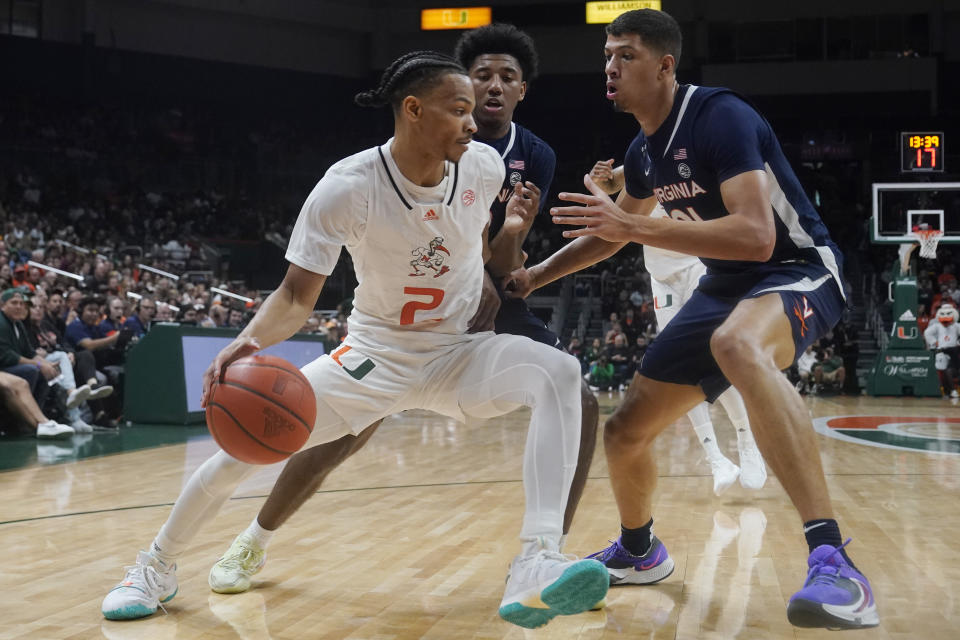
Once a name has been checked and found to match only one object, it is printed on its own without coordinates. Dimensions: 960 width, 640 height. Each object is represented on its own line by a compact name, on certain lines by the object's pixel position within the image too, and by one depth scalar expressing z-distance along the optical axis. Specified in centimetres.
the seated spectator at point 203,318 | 1322
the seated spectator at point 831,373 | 1709
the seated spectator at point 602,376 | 1814
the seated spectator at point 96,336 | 1045
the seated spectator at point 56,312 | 1056
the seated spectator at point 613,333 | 1895
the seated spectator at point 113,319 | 1088
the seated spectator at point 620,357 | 1855
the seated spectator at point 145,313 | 1157
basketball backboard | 1561
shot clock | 1528
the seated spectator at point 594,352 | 1855
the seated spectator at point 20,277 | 1250
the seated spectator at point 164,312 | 1295
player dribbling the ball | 309
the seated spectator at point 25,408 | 877
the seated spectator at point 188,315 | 1302
